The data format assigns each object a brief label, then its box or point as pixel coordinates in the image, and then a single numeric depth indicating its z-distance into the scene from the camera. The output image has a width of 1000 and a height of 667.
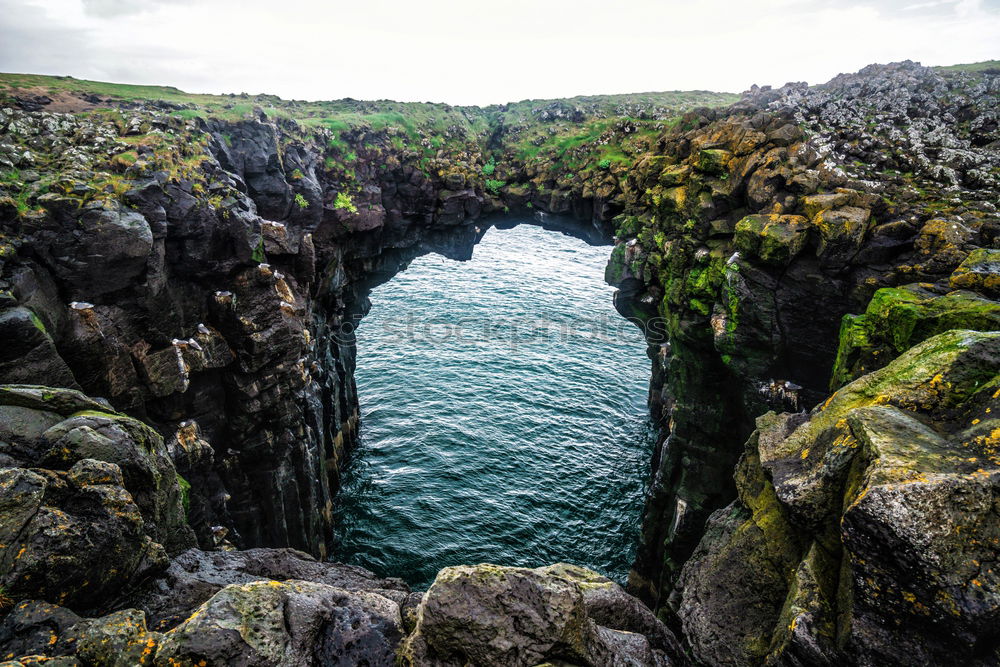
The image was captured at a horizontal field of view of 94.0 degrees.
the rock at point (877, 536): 6.40
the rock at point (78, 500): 8.02
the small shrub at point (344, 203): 43.94
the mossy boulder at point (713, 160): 24.58
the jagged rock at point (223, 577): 9.62
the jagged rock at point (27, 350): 12.47
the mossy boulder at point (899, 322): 11.18
